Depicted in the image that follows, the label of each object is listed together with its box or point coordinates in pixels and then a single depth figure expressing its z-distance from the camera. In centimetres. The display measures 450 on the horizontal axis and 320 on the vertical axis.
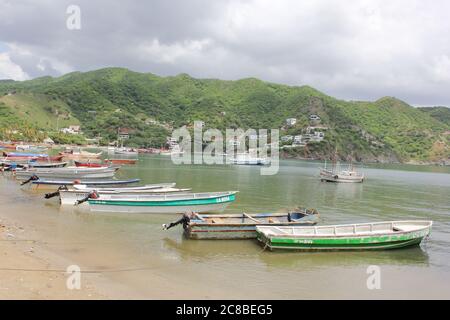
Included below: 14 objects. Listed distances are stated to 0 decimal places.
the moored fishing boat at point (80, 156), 7693
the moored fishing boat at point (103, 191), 2770
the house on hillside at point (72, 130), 18329
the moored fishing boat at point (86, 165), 5492
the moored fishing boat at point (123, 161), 7994
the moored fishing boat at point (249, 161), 11711
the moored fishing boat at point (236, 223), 1983
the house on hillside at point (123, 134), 19240
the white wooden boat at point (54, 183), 3600
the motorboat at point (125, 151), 13156
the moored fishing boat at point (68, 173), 4275
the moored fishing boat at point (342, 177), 6619
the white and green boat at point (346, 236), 1850
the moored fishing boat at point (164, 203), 2605
